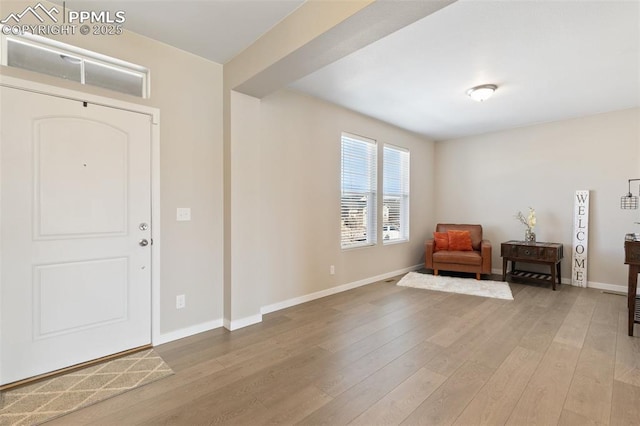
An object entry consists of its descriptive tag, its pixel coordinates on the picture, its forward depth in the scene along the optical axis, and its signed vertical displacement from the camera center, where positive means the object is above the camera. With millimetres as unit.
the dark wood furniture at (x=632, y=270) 2736 -559
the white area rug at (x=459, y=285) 4148 -1151
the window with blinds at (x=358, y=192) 4367 +296
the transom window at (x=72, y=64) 2072 +1137
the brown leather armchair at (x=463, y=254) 4824 -742
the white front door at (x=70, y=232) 2018 -185
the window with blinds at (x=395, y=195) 5129 +298
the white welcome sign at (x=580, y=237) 4500 -382
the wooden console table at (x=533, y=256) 4348 -689
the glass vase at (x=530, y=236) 4836 -404
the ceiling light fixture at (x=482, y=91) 3424 +1432
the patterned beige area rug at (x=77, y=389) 1733 -1219
